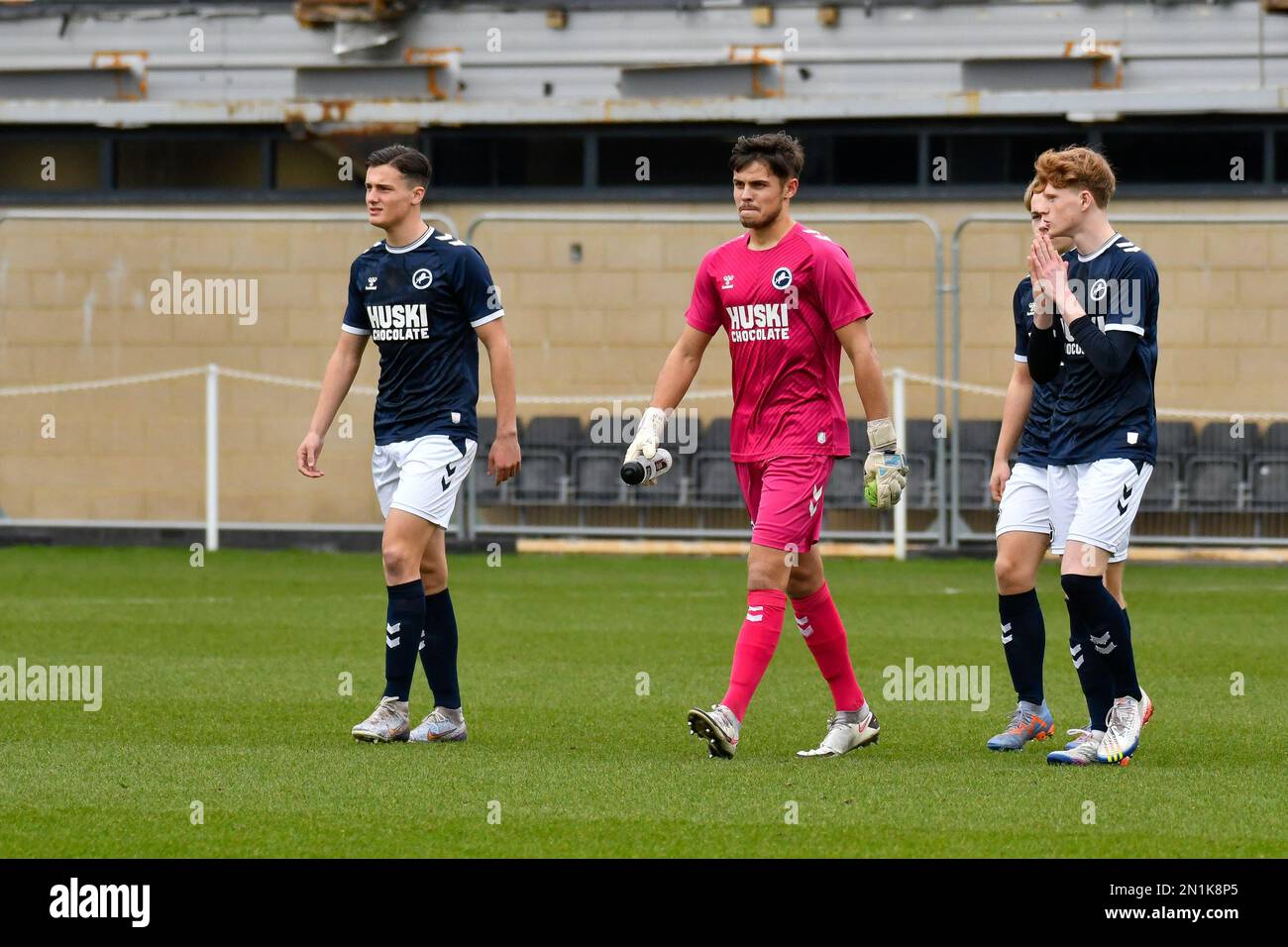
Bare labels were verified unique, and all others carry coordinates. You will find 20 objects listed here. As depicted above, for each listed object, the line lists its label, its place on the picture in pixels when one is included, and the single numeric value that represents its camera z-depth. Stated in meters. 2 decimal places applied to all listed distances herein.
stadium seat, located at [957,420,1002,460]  18.56
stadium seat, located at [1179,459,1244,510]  17.70
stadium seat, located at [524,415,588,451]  19.00
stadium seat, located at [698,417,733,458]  18.76
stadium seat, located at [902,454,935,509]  18.08
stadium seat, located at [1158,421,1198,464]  18.02
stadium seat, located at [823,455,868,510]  18.11
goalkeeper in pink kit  7.05
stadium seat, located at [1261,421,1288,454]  17.89
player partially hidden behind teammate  7.45
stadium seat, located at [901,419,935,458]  18.62
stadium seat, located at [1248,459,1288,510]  17.56
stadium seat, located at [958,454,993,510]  18.14
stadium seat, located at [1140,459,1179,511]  17.80
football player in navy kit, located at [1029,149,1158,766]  6.88
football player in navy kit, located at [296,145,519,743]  7.57
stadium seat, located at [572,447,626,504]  18.44
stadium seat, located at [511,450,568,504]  18.55
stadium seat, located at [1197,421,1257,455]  18.02
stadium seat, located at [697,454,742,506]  18.34
